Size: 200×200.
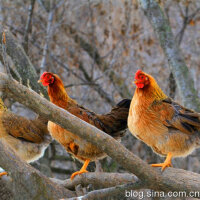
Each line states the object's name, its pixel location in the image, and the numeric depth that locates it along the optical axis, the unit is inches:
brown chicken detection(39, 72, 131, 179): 341.7
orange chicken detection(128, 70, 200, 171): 311.0
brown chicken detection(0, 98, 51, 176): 404.5
